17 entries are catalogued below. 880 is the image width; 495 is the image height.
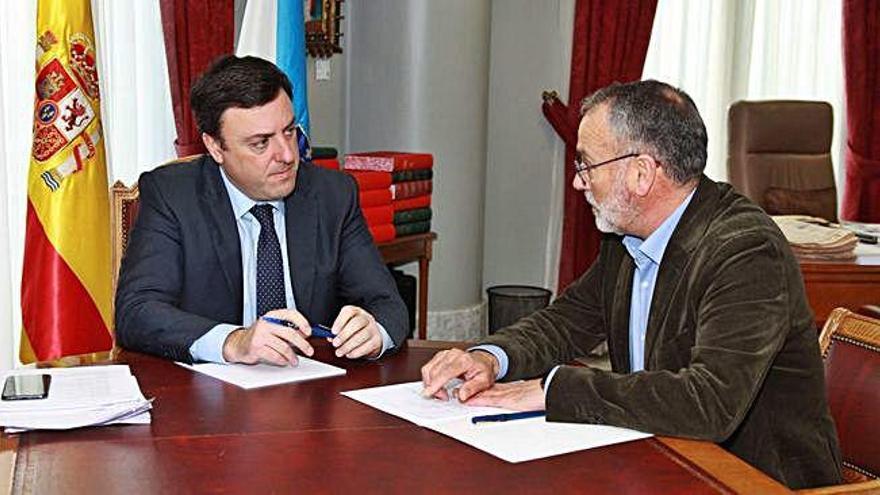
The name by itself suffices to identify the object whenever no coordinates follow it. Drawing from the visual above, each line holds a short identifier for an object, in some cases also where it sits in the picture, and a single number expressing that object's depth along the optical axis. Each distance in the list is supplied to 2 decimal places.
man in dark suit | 2.71
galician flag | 4.14
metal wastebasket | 5.81
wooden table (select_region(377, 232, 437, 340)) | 5.04
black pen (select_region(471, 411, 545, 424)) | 1.96
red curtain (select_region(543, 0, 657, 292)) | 5.98
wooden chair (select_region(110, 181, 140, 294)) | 2.91
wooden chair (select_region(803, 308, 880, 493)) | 2.13
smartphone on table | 2.01
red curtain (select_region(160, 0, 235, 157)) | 4.13
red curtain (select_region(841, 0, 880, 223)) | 6.49
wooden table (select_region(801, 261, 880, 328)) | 4.21
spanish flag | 3.47
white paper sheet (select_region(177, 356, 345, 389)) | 2.22
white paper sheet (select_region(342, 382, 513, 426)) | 2.00
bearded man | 1.97
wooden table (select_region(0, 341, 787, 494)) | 1.66
